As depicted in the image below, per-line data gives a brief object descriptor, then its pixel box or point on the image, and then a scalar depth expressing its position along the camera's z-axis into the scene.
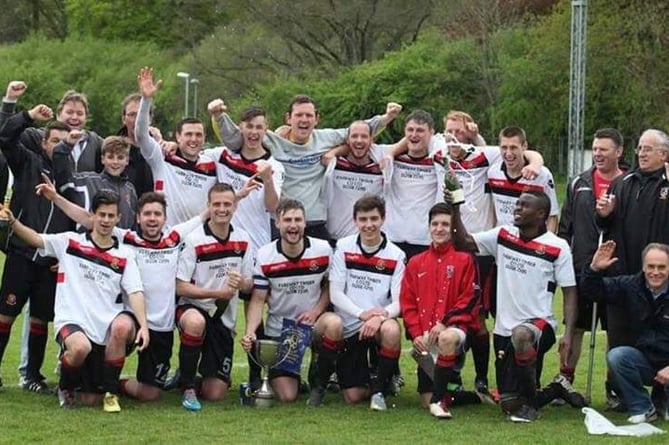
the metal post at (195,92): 51.66
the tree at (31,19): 68.00
